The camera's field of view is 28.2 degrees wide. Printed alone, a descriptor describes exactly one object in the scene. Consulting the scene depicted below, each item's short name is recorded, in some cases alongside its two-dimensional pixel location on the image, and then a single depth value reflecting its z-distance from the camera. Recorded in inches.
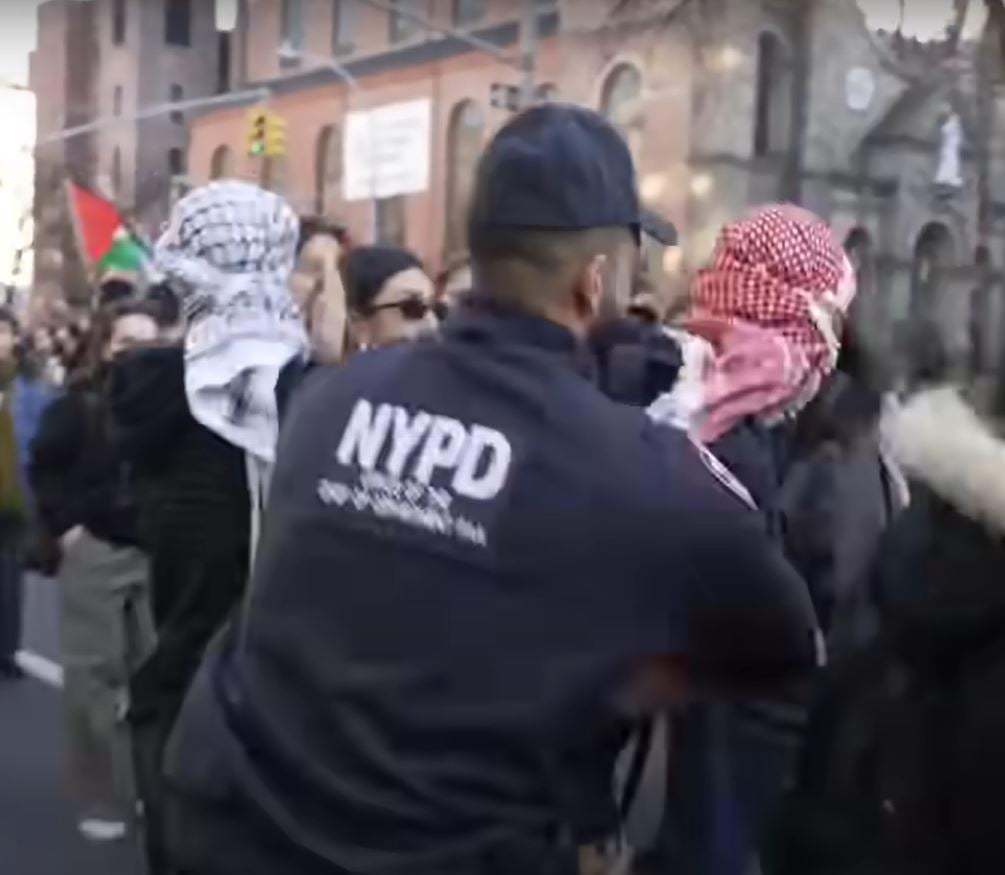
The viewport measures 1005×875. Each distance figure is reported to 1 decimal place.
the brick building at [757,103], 1267.2
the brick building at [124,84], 2081.7
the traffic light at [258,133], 1093.8
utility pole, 880.3
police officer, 83.0
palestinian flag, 569.9
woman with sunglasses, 186.7
